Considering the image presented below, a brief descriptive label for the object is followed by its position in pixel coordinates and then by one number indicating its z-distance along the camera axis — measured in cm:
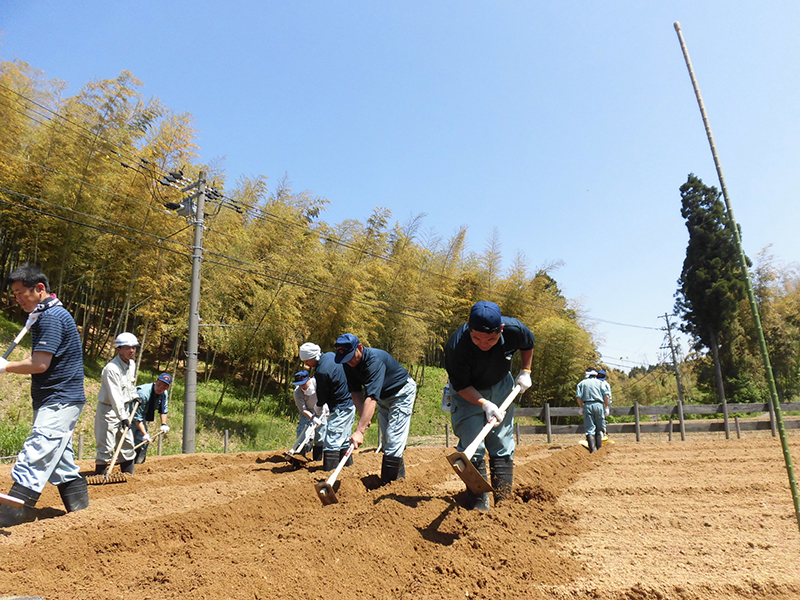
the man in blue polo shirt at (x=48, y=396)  322
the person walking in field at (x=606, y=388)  903
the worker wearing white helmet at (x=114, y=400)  500
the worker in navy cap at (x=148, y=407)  601
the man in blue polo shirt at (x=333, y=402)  509
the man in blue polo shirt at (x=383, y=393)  412
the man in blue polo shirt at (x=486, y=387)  342
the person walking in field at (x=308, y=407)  702
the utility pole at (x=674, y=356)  2777
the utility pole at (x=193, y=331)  1030
